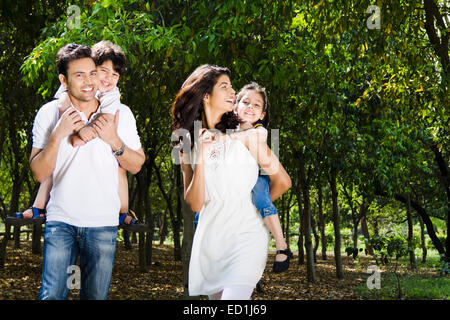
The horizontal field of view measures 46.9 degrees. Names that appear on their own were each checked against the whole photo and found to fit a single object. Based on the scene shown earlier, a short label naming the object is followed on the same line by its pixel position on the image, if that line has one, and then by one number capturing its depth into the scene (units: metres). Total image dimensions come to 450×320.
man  3.30
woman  3.46
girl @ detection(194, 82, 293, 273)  3.62
